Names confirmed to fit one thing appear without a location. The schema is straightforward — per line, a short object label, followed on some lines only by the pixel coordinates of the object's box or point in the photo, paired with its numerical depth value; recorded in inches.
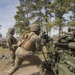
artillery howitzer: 93.0
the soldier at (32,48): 104.6
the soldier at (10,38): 139.6
